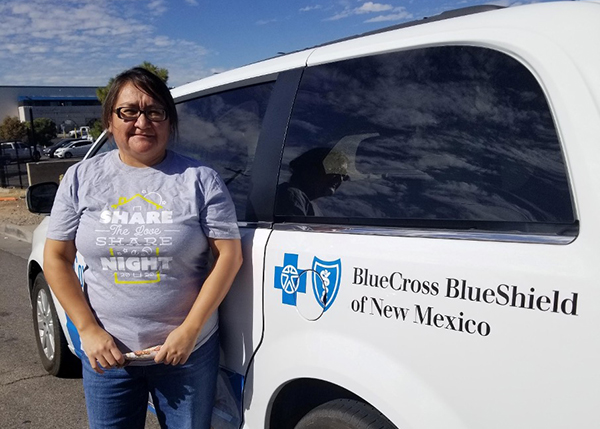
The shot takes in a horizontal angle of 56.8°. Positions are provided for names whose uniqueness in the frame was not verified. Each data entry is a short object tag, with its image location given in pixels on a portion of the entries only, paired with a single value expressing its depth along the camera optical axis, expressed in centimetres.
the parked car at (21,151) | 3561
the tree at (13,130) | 4665
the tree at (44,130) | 4525
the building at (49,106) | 6184
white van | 130
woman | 188
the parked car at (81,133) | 5503
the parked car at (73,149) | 3735
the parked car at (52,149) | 3859
